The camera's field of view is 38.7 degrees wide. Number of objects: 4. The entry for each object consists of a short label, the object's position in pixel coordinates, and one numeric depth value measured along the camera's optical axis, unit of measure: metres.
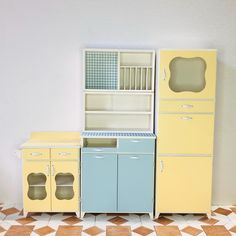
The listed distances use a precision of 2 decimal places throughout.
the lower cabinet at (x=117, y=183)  3.57
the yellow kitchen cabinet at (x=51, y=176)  3.56
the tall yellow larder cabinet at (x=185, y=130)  3.53
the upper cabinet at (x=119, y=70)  3.75
